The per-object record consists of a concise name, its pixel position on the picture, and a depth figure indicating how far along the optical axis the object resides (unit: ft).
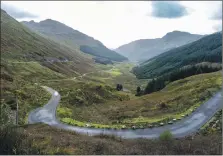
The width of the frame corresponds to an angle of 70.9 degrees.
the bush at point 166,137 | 52.80
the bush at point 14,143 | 40.46
